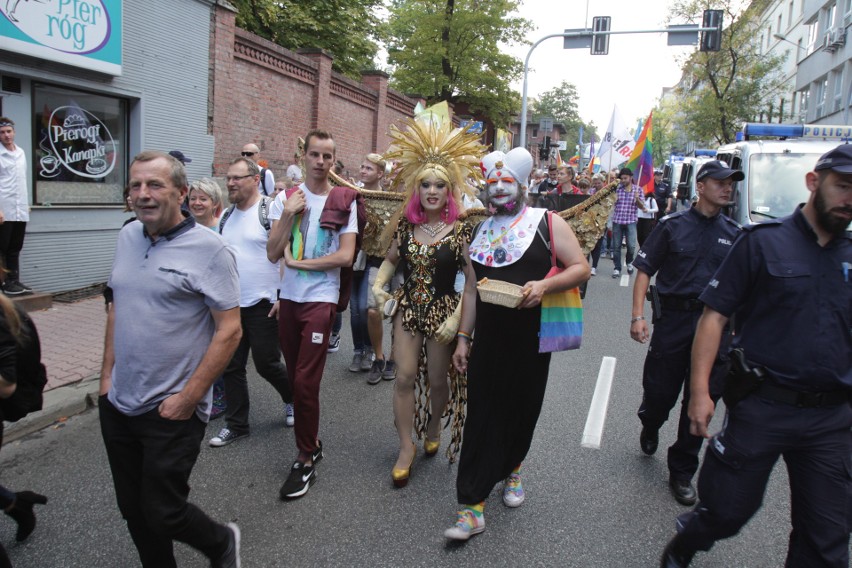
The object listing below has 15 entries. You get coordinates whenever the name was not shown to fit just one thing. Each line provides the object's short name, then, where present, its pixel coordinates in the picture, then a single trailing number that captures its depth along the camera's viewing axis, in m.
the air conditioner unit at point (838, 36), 26.97
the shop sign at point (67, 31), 7.14
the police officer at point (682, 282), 3.79
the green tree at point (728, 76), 29.56
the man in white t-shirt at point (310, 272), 3.76
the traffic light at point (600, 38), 17.09
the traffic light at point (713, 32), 16.28
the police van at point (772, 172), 8.16
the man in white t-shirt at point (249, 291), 4.26
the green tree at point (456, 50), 24.75
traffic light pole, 15.72
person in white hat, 3.27
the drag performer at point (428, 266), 3.76
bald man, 7.18
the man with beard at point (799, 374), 2.41
